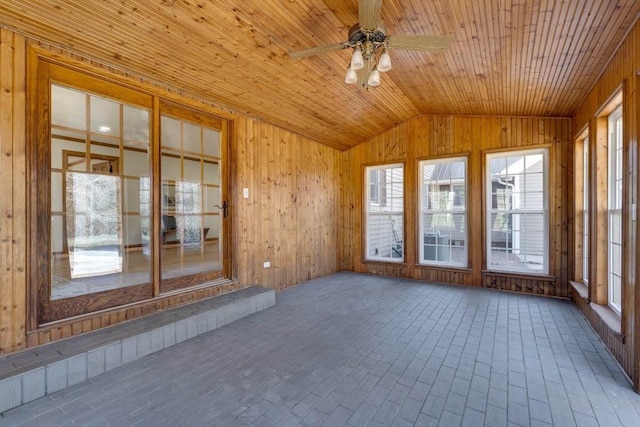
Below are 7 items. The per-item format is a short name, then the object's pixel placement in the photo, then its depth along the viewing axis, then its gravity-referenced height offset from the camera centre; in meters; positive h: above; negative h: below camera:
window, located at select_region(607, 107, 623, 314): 2.82 +0.05
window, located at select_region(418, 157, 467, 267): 5.14 -0.02
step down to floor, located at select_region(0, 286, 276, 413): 1.96 -1.10
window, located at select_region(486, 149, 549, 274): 4.52 -0.02
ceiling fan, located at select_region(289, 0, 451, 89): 2.21 +1.35
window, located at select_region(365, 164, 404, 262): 5.89 -0.03
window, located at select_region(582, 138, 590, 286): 3.90 +0.00
